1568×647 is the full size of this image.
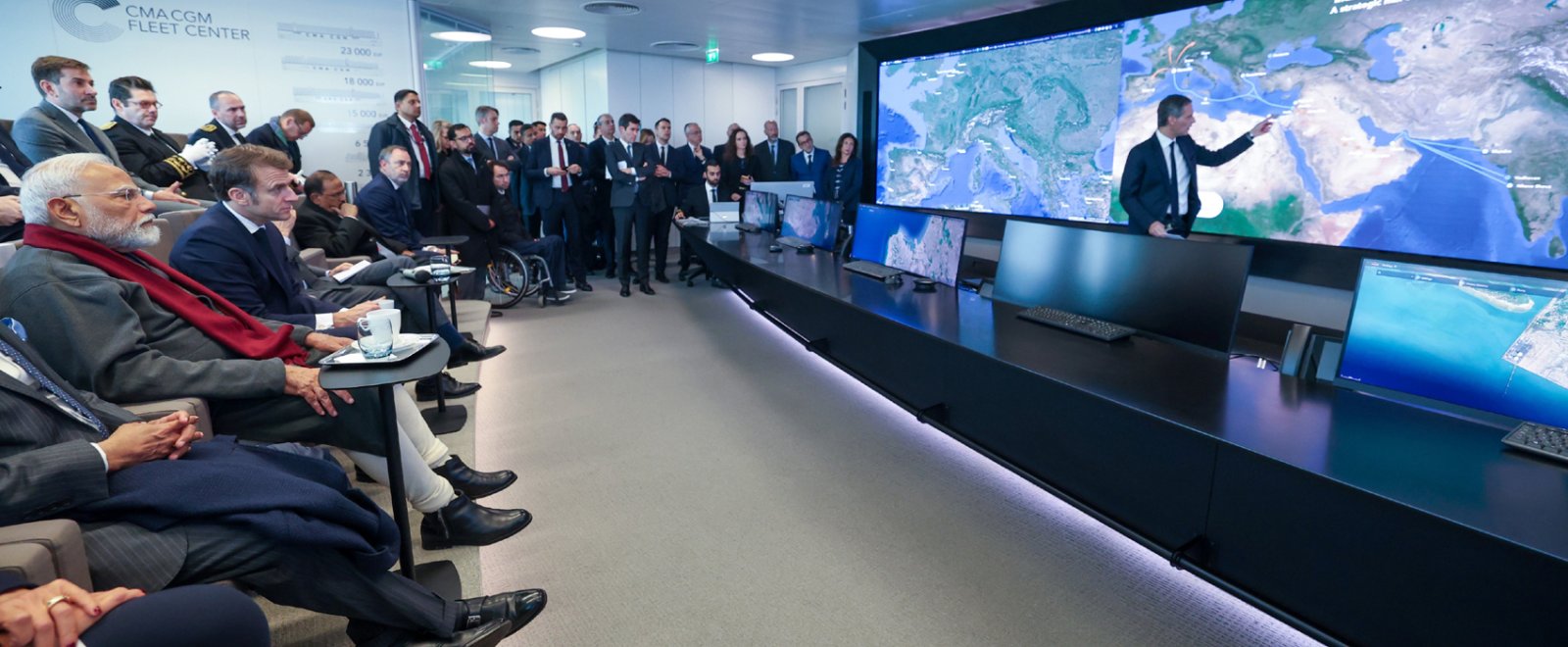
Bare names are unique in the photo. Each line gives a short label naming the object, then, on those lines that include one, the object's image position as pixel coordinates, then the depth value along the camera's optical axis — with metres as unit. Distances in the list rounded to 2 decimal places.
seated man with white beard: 1.70
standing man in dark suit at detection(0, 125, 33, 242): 2.46
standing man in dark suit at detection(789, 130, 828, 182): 8.62
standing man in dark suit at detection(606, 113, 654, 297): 6.62
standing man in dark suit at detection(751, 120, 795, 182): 8.73
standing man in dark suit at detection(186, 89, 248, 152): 4.51
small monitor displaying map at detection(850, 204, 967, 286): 3.29
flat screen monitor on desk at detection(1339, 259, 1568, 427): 1.50
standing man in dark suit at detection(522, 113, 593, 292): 7.20
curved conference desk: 1.23
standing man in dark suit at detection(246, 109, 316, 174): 5.07
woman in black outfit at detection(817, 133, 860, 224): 7.47
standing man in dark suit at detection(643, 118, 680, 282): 6.83
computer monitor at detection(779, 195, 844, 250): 4.72
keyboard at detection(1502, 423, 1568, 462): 1.40
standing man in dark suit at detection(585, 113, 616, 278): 7.13
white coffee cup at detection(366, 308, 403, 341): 1.76
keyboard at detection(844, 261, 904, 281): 3.59
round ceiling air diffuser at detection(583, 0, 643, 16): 6.57
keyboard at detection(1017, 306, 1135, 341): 2.37
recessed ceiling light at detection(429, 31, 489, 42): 7.11
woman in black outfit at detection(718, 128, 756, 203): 8.27
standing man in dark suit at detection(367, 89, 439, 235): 5.39
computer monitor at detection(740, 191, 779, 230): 5.88
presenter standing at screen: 4.14
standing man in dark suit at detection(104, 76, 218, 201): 3.96
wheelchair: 5.90
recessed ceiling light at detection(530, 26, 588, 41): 8.03
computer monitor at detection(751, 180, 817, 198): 7.63
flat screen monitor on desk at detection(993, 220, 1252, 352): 2.14
